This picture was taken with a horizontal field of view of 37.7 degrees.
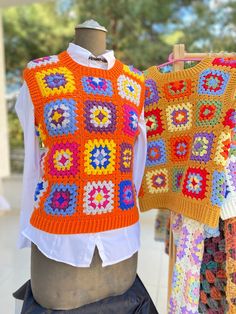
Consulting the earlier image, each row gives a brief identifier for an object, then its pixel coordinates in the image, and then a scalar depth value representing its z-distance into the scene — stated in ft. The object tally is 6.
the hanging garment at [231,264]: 3.44
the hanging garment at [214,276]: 3.74
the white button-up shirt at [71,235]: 3.18
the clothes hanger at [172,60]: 3.91
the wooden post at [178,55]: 3.97
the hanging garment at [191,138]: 3.35
